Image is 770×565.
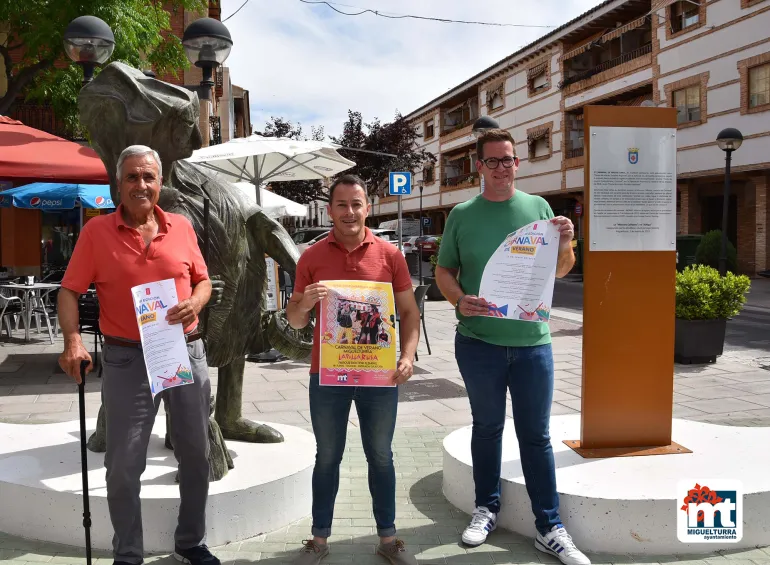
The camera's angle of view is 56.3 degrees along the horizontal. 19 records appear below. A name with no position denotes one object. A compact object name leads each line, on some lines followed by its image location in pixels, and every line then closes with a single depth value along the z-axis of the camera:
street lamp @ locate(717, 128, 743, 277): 14.18
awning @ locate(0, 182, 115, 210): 10.43
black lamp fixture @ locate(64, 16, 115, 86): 6.30
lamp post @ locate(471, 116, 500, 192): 8.97
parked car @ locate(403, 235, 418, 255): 32.36
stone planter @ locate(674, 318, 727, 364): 8.03
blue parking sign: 13.75
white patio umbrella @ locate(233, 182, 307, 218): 11.86
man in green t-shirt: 3.17
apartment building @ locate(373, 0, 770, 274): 20.53
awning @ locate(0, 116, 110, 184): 5.96
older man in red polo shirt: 2.73
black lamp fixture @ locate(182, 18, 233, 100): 6.14
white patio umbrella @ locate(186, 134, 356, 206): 9.71
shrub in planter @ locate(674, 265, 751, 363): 8.05
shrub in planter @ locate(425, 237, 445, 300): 16.17
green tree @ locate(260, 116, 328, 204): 36.91
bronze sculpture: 3.21
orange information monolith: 4.01
